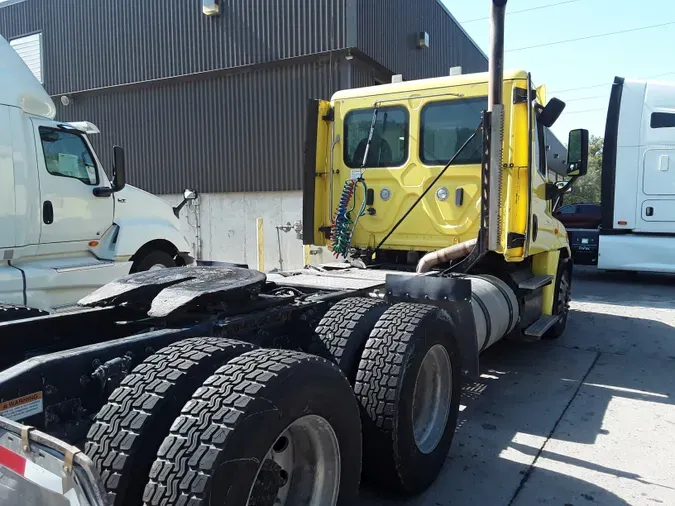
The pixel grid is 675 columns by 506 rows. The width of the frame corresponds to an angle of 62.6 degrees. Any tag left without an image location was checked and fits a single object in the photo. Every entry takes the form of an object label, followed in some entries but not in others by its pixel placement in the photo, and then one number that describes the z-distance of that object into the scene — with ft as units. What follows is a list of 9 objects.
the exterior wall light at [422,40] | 54.90
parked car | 56.85
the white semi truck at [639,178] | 35.76
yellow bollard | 37.00
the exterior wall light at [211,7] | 48.39
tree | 132.67
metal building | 45.83
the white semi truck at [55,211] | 18.69
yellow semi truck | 6.16
